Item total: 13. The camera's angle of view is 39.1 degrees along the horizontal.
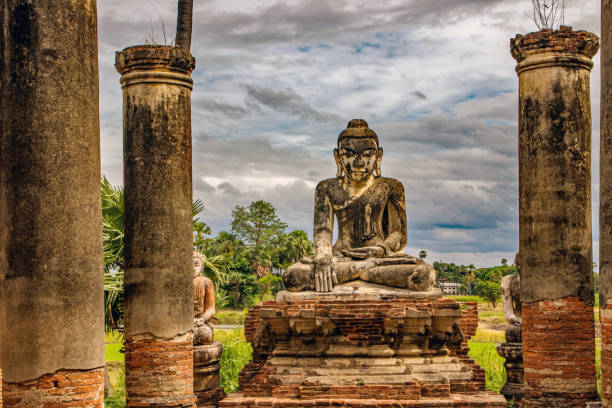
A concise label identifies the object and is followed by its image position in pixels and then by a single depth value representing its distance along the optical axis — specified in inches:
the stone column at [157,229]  466.6
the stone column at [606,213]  335.6
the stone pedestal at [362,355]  461.4
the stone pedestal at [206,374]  537.0
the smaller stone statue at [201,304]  547.5
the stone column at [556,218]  461.1
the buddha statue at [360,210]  534.9
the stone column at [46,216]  309.3
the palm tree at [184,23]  783.7
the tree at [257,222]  2111.2
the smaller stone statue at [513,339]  546.3
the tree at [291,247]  2003.0
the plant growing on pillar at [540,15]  484.7
